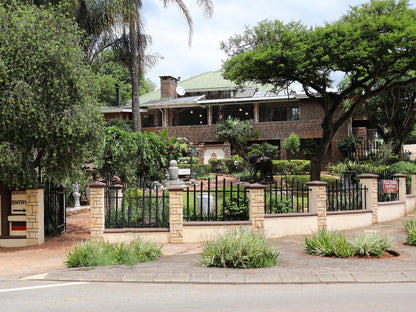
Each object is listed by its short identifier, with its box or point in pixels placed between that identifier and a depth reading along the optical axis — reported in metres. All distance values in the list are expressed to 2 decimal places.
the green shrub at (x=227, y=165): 29.95
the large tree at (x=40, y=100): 9.94
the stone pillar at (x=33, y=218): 11.15
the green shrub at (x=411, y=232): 9.97
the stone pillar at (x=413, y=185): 17.34
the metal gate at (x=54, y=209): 12.15
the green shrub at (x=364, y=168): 20.89
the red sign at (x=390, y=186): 15.22
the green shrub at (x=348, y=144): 29.67
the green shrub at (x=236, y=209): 11.59
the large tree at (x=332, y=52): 17.80
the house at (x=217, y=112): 32.03
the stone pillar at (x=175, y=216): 10.56
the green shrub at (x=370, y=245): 8.69
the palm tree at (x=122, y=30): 19.36
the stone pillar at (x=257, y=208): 10.80
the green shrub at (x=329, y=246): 8.67
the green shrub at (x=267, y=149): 31.72
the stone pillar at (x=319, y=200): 11.84
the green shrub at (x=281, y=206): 12.27
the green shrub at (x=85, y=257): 8.10
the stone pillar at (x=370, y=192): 13.62
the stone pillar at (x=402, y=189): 15.91
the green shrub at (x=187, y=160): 29.49
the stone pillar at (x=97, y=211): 10.30
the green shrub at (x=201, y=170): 27.95
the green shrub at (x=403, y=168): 19.95
